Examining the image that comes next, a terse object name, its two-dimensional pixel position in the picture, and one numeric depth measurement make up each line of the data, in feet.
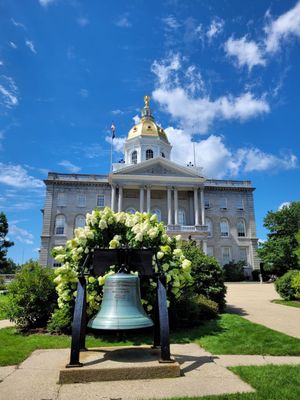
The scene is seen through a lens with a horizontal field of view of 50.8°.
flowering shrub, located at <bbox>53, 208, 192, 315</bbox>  26.73
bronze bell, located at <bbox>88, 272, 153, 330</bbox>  17.74
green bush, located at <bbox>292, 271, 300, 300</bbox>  33.31
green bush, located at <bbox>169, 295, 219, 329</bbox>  32.01
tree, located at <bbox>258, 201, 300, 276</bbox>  113.80
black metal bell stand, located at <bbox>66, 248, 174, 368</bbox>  18.15
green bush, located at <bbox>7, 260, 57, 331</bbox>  32.48
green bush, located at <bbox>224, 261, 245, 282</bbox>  150.58
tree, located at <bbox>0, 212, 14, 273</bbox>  128.98
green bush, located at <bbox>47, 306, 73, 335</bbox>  29.86
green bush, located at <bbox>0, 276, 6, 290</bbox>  101.96
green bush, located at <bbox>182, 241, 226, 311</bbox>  42.63
